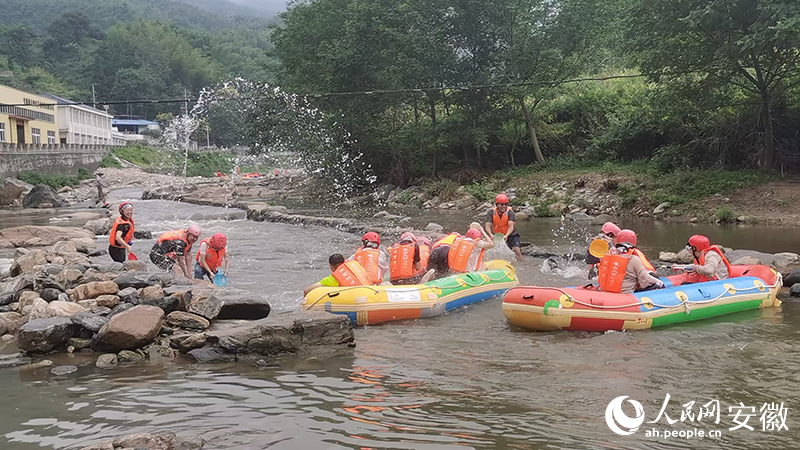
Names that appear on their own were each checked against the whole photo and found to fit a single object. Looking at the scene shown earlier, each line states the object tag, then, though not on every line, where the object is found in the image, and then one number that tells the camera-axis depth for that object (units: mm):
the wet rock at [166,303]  7776
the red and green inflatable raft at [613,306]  7996
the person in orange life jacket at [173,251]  10578
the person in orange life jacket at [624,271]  8461
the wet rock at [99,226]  19344
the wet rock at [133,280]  8719
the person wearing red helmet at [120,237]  11227
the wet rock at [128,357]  6699
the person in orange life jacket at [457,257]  10617
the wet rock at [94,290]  8352
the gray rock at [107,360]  6547
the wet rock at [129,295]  8117
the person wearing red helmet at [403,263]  10234
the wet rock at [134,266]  10602
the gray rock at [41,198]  29328
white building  61656
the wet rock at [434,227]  17678
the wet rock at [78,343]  6956
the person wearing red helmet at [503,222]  12836
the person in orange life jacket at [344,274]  8922
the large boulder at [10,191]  29891
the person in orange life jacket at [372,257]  9367
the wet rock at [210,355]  6715
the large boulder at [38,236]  16047
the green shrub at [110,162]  54656
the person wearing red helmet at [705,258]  9141
